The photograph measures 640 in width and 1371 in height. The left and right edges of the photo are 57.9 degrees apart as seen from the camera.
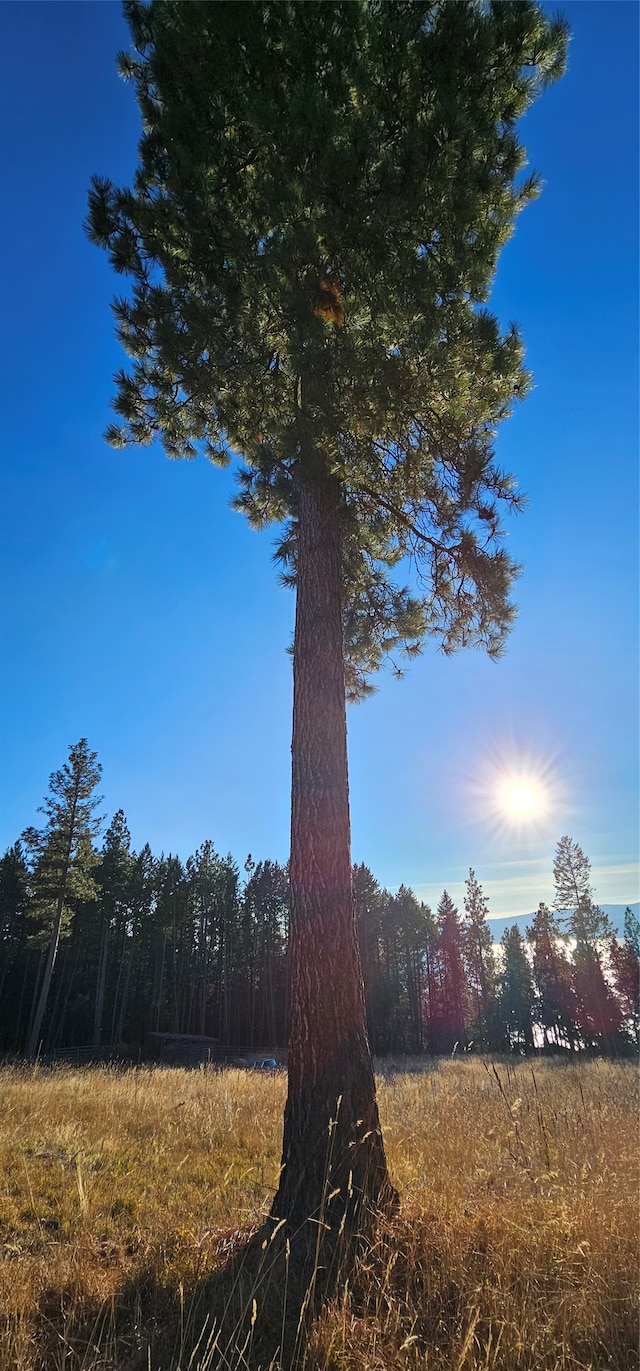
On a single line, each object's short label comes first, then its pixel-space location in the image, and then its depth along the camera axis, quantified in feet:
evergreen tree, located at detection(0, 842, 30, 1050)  123.24
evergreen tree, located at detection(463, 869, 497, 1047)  150.61
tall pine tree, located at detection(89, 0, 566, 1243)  14.37
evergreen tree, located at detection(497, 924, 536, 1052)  136.77
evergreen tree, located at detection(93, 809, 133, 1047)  118.42
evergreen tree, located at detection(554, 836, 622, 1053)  113.50
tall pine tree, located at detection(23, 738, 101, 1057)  78.07
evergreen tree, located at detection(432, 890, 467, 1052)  147.13
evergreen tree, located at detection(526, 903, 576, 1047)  130.72
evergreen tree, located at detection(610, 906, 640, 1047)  124.06
